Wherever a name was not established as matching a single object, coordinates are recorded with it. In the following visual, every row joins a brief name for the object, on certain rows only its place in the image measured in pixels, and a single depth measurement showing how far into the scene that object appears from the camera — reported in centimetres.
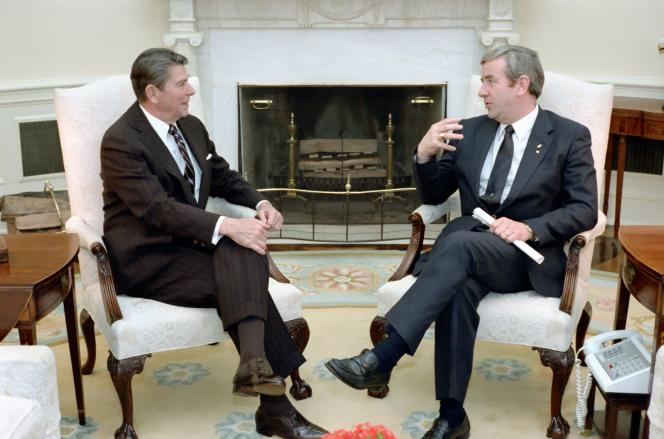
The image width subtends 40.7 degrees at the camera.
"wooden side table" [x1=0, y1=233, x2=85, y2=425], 250
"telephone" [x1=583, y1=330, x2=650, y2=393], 266
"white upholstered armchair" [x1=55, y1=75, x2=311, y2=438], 286
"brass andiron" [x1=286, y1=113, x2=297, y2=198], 566
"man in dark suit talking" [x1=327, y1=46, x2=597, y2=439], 283
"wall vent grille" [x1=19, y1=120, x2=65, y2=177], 539
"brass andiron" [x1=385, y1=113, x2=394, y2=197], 562
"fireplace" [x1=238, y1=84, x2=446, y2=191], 564
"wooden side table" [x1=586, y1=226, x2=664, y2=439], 255
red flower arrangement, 169
